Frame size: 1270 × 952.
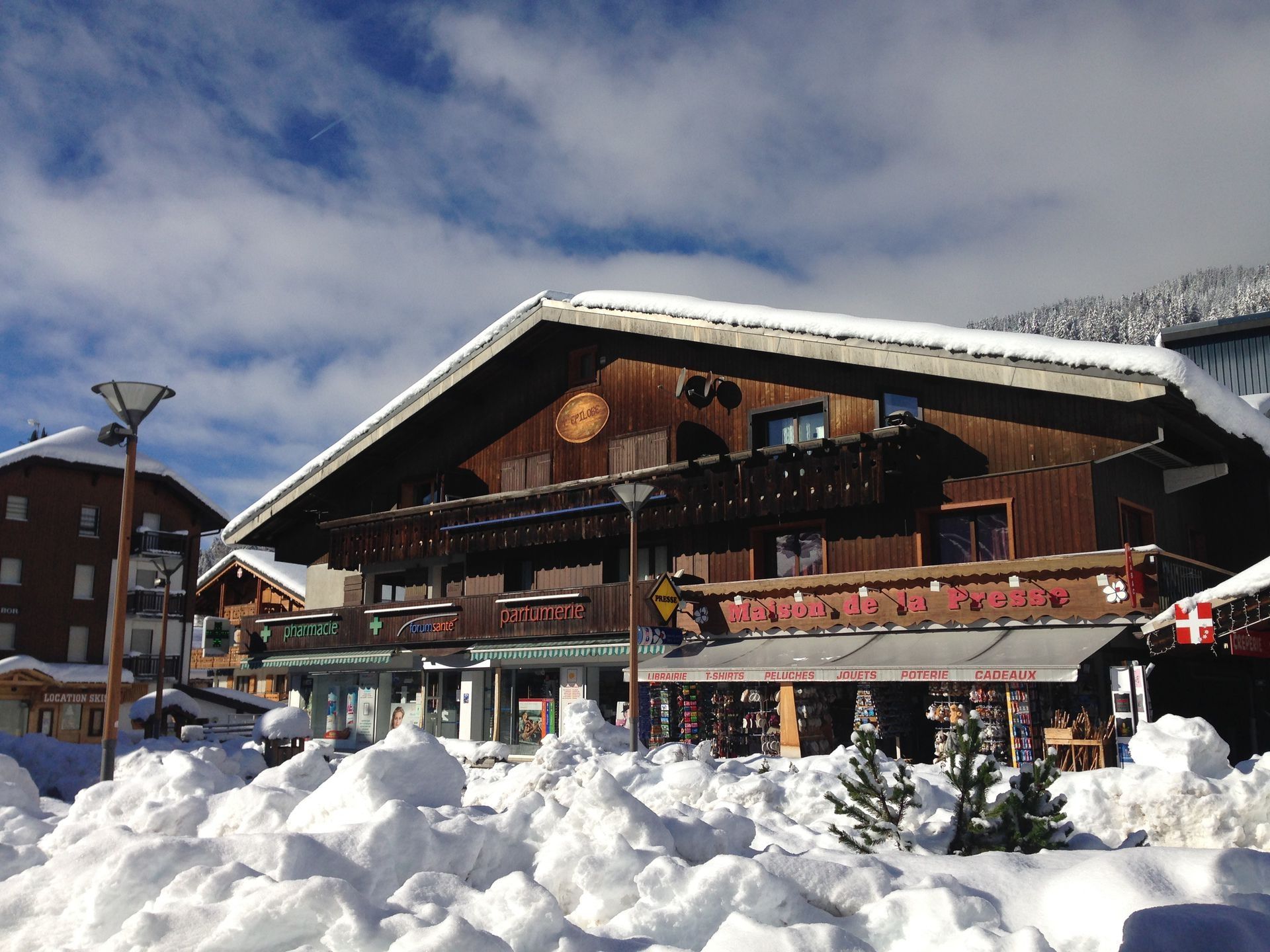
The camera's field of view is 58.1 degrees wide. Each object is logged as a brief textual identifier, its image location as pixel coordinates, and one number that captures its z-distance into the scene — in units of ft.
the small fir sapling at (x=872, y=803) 32.18
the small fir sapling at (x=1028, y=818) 30.22
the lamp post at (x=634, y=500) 62.39
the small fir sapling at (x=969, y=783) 31.07
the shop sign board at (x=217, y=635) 123.24
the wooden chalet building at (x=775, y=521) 69.72
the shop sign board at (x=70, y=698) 149.28
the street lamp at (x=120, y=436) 47.62
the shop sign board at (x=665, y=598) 69.51
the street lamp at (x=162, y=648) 103.77
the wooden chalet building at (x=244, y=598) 177.88
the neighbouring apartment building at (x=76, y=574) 153.17
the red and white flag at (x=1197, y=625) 60.75
